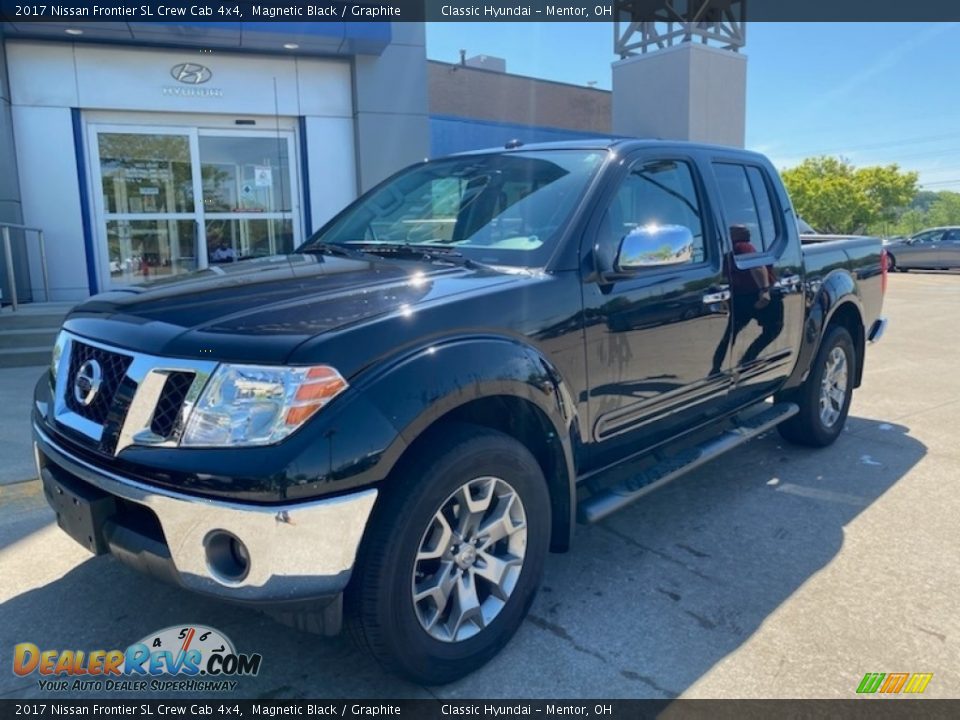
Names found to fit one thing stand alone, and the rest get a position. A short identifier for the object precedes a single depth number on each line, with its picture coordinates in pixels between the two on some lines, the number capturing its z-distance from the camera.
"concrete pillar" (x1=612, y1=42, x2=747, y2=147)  18.56
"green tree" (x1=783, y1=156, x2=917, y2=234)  48.53
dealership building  10.39
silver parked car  24.45
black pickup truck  2.12
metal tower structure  19.12
